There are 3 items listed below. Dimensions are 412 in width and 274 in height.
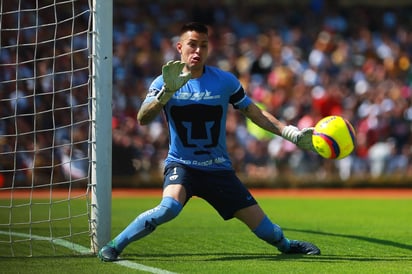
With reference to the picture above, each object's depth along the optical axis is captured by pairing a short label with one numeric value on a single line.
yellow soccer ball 16.14
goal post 16.77
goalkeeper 16.14
